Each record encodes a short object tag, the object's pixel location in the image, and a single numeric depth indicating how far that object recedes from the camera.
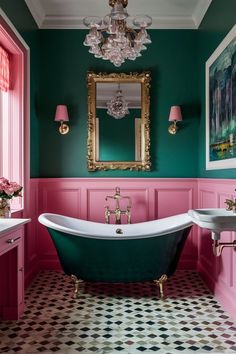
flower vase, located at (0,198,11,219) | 2.63
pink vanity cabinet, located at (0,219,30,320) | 2.51
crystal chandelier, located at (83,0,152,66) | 2.46
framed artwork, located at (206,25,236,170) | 2.64
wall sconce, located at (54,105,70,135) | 3.70
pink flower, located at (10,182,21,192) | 2.65
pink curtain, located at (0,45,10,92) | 2.89
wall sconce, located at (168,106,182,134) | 3.69
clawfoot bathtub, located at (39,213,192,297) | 2.85
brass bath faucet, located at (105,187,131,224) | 3.65
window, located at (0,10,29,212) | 3.15
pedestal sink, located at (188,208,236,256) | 1.99
